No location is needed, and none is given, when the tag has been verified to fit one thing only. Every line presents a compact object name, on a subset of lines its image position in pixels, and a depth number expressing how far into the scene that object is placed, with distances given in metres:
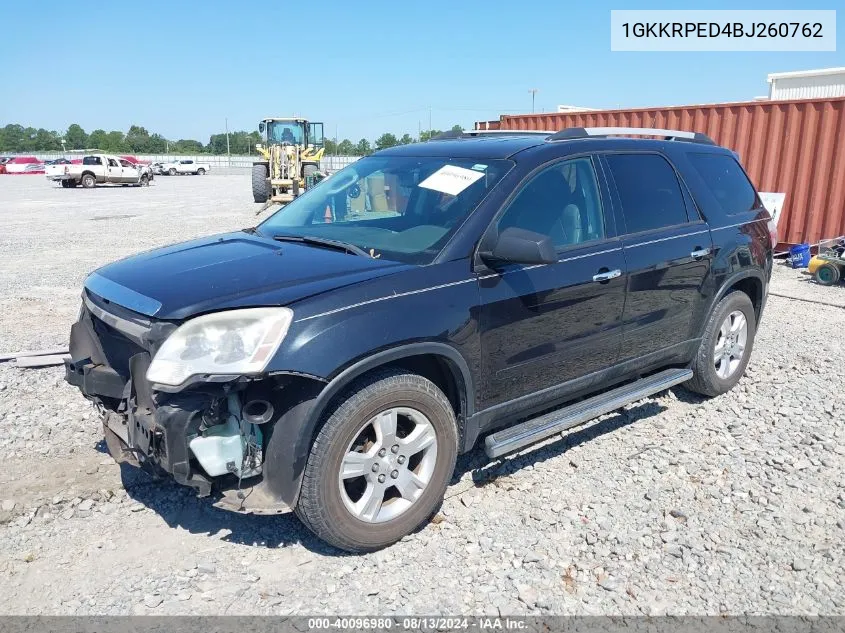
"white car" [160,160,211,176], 57.16
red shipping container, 10.92
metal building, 19.02
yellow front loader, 22.06
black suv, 2.91
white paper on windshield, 3.85
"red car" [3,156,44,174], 54.22
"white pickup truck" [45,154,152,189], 36.06
